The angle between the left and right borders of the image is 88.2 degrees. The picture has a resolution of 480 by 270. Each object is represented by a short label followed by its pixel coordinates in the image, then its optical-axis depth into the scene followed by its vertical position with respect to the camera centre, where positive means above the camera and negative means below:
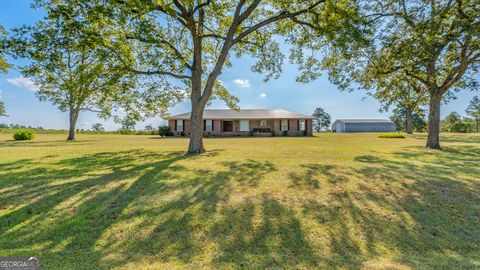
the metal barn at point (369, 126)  56.38 +0.75
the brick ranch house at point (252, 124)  31.70 +0.86
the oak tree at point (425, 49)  8.17 +3.28
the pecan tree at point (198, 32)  8.77 +4.28
